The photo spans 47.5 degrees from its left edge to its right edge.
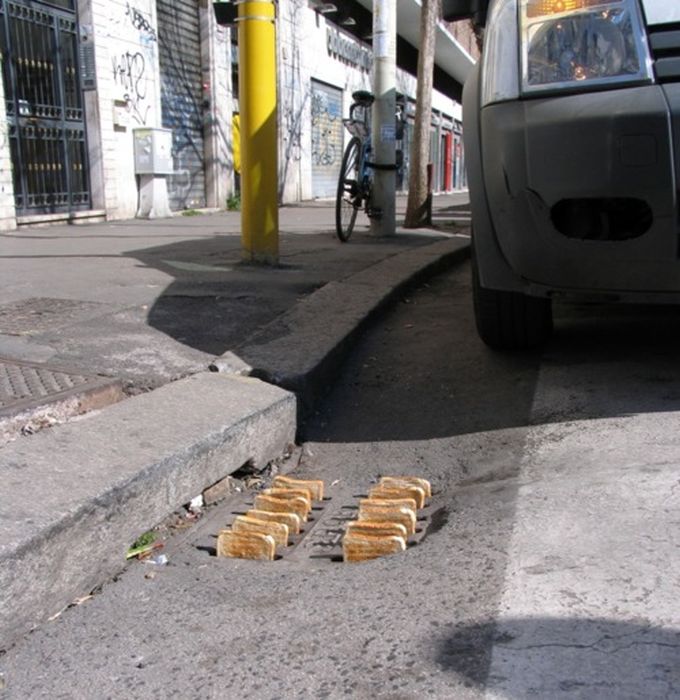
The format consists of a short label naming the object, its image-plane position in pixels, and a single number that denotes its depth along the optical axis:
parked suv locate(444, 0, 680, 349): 2.30
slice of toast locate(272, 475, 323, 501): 2.48
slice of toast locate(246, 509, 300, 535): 2.23
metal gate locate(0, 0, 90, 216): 9.02
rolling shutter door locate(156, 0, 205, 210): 12.35
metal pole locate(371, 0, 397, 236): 7.83
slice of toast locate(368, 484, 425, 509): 2.34
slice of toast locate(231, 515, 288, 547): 2.15
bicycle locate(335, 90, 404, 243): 7.68
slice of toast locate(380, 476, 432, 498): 2.44
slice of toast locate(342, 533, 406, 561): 1.99
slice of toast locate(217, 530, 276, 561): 2.06
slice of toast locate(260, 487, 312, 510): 2.39
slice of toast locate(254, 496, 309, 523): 2.33
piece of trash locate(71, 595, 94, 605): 1.79
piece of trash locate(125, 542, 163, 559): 2.02
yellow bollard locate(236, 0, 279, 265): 5.02
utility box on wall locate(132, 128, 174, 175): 10.96
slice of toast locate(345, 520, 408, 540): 2.07
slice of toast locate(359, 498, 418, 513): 2.27
